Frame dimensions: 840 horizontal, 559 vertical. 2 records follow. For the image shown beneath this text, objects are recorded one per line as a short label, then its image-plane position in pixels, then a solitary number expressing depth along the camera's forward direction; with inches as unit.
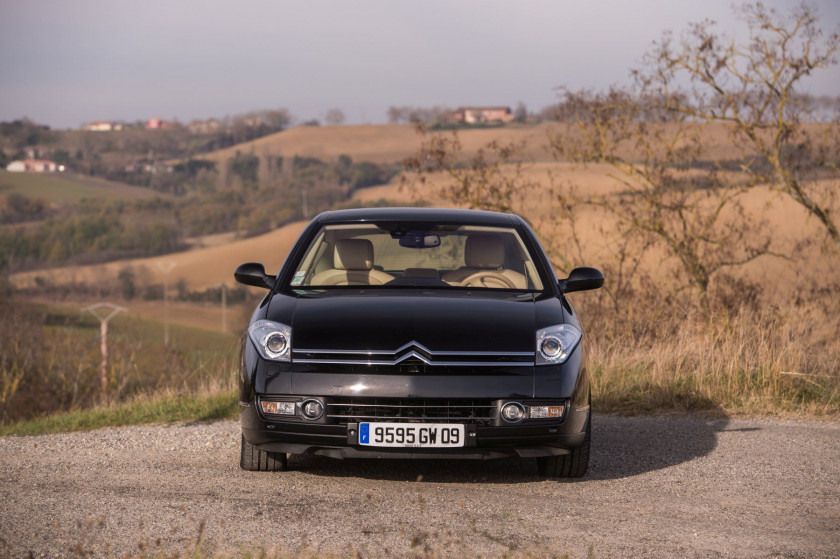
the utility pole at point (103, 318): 1306.0
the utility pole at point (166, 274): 3423.2
